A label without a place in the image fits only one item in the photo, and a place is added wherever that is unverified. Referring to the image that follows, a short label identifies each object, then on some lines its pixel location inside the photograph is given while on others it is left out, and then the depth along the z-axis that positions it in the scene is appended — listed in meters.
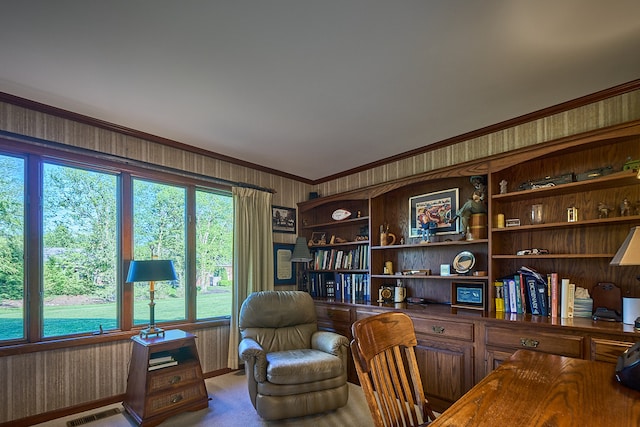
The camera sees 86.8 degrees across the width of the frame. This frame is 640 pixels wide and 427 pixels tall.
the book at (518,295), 2.66
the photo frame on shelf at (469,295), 2.88
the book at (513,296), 2.68
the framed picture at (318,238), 4.46
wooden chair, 1.23
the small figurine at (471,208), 2.99
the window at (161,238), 3.25
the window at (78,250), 2.77
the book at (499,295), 2.76
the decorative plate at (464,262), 3.10
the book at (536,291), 2.56
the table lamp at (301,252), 4.14
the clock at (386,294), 3.64
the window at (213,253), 3.69
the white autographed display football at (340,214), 4.21
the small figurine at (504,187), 2.84
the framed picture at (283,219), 4.39
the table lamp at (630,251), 1.82
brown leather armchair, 2.58
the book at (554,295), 2.49
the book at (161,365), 2.64
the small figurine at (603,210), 2.44
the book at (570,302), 2.43
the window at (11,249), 2.54
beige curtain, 3.75
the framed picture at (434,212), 3.36
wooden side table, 2.58
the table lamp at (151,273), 2.74
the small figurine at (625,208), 2.34
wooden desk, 1.04
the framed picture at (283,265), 4.36
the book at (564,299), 2.44
